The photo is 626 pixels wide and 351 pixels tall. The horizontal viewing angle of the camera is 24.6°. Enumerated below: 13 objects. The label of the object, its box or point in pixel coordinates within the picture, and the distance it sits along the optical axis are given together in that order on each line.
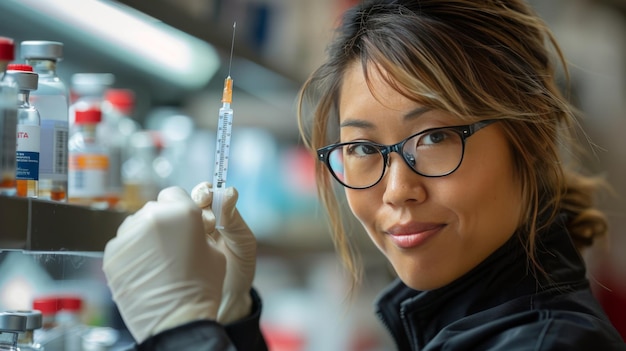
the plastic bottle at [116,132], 1.48
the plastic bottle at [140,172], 1.58
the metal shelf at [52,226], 1.04
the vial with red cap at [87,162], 1.38
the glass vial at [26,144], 1.12
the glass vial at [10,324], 1.11
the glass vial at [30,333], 1.12
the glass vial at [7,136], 1.03
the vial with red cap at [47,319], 1.24
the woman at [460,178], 1.21
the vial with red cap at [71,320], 1.31
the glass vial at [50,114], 1.19
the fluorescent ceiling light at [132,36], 1.35
